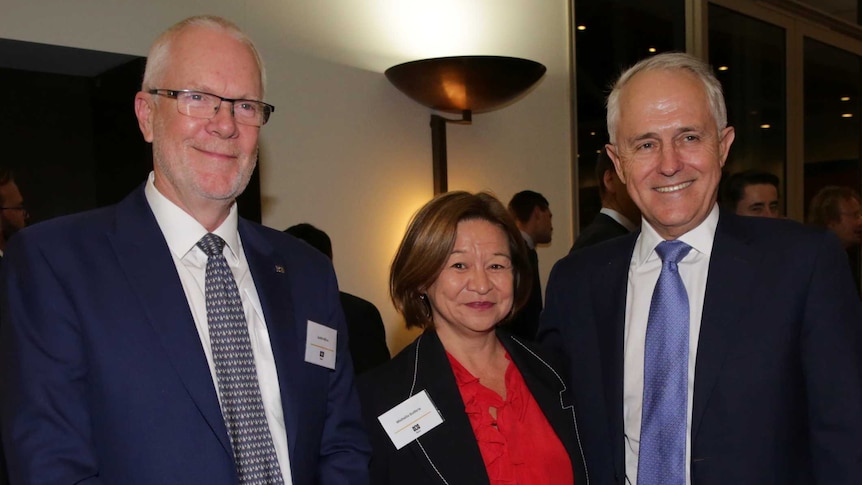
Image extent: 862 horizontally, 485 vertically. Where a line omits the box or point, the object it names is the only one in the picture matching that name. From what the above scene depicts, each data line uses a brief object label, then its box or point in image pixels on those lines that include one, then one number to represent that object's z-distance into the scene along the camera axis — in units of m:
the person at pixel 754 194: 4.32
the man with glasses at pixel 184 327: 1.47
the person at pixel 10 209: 3.12
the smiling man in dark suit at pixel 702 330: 1.73
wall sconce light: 4.57
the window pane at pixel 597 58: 6.34
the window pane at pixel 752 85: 8.02
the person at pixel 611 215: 3.80
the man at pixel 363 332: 3.50
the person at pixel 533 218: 5.26
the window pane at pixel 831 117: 9.48
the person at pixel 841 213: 4.97
